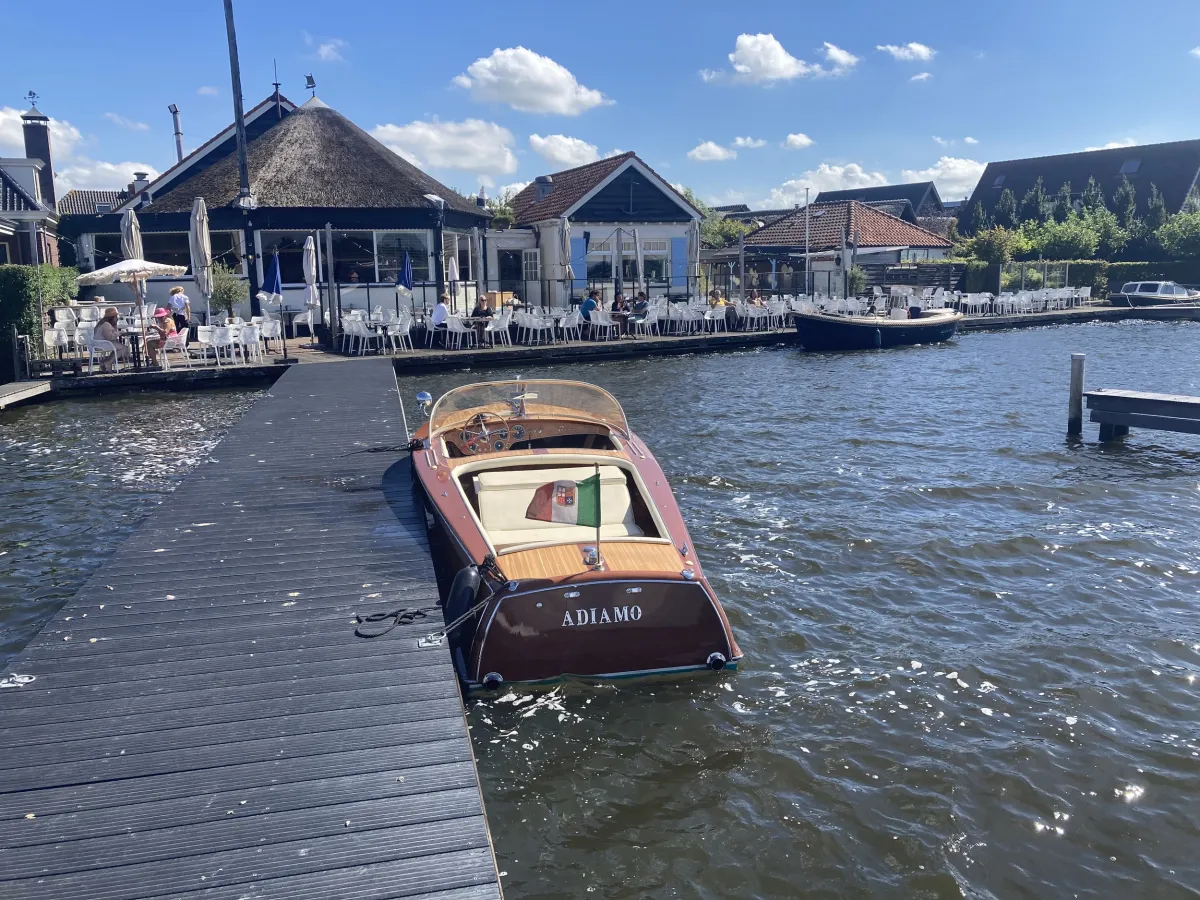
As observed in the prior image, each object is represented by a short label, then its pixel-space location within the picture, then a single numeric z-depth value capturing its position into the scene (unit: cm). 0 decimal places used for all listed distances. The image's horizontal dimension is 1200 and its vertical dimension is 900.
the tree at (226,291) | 2261
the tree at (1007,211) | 5706
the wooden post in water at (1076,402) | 1403
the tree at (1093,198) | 5262
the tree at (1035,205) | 5628
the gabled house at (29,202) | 2816
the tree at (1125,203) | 5209
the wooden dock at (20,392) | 1591
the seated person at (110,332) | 1852
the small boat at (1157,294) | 3850
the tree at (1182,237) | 4606
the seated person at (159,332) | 1914
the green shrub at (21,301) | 1720
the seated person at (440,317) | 2236
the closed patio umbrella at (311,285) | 2167
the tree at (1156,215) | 4912
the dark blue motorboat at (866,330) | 2566
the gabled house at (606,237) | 3014
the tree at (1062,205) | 5704
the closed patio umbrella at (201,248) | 2012
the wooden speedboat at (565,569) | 586
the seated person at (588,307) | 2448
